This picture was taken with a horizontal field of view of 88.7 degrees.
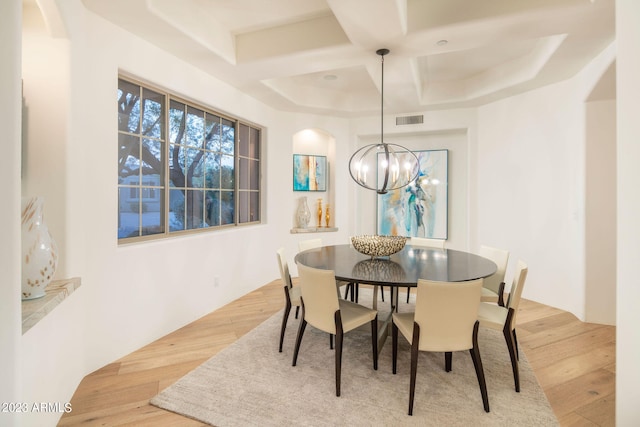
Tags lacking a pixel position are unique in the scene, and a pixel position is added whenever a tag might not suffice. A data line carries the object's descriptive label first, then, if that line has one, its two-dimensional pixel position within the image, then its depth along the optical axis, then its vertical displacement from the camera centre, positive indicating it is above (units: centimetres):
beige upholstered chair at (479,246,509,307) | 275 -69
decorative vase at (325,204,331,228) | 546 -23
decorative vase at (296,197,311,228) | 527 -16
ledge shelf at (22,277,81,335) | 129 -44
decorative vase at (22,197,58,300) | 145 -22
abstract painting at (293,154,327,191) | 535 +52
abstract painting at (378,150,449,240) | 517 +2
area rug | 185 -120
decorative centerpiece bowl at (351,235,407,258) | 271 -35
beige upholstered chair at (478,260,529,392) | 210 -78
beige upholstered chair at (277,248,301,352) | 269 -77
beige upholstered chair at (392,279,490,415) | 184 -68
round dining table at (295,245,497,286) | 218 -48
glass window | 273 +38
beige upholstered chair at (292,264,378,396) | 212 -76
